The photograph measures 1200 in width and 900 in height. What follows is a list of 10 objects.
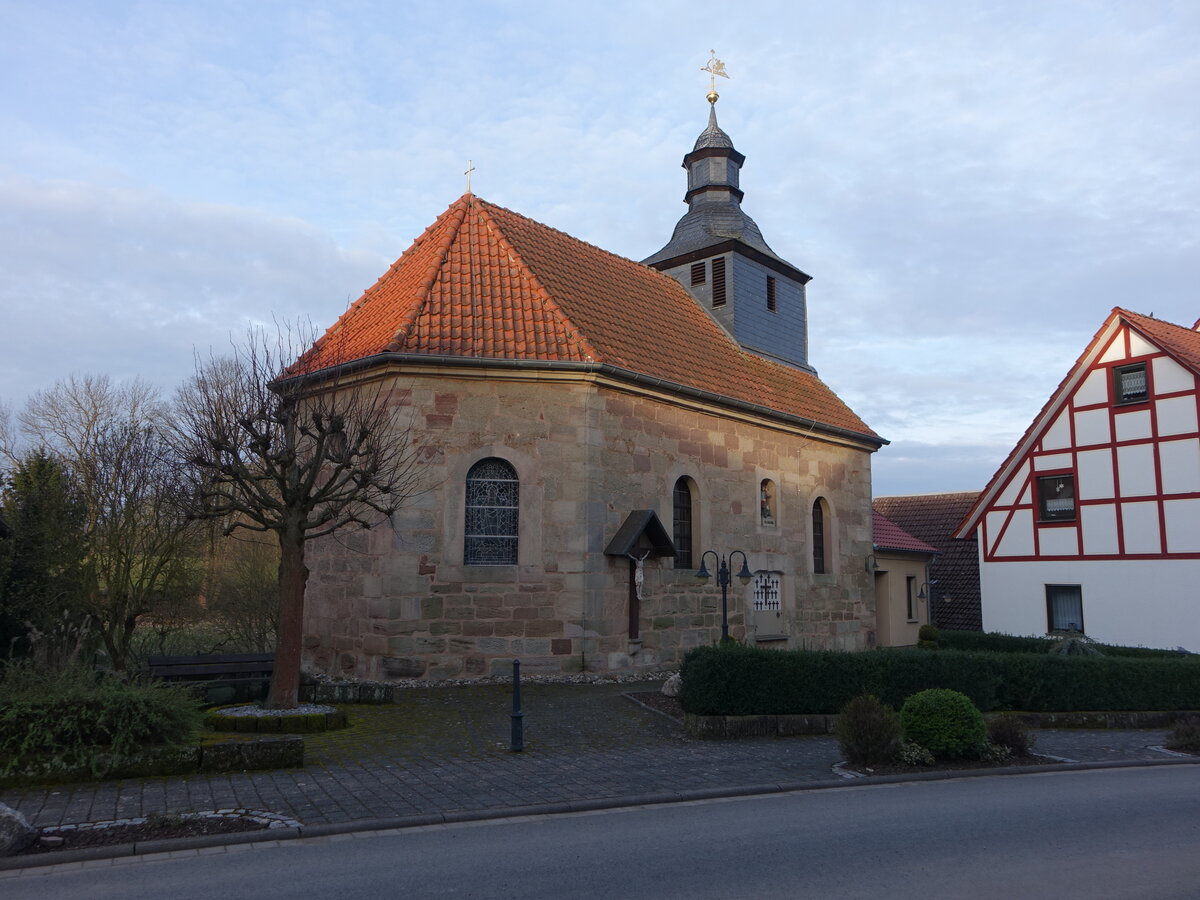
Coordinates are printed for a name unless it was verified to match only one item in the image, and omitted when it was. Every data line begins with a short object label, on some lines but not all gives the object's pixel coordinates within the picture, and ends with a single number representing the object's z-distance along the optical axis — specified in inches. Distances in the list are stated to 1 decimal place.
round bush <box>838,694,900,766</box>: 368.5
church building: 574.9
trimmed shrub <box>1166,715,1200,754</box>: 446.9
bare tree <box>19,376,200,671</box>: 595.2
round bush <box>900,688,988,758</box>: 378.3
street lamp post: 547.2
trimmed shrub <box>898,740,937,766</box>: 372.2
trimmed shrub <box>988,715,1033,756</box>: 400.8
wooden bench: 467.3
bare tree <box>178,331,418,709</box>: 422.0
